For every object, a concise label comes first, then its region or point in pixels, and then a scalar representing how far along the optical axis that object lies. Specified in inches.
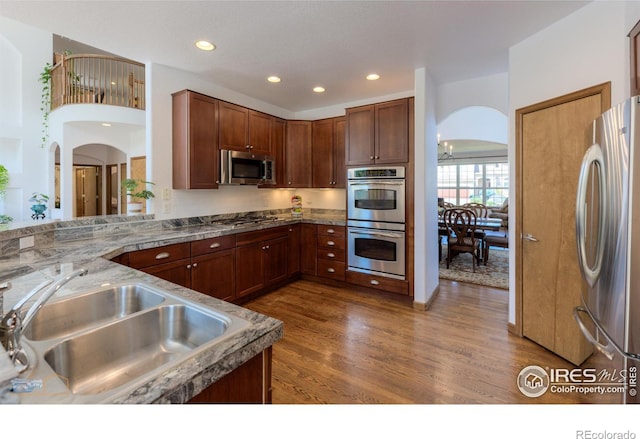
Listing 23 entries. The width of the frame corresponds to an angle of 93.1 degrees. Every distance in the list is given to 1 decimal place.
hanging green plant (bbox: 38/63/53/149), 259.4
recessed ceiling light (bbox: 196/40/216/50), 104.1
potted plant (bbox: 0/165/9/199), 166.0
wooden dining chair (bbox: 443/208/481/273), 183.2
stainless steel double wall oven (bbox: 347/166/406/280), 137.0
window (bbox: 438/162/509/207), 360.5
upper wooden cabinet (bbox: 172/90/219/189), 124.1
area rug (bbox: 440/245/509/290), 165.9
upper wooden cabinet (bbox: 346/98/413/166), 134.7
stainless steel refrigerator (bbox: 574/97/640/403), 49.9
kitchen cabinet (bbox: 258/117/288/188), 164.9
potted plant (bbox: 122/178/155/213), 118.4
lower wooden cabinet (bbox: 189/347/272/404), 31.5
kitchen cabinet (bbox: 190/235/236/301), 112.6
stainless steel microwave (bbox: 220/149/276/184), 136.8
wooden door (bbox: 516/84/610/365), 84.4
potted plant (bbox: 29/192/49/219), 248.2
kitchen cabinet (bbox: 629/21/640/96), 68.2
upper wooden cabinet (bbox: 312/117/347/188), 166.2
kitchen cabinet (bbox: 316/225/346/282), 154.9
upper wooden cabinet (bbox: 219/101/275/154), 137.2
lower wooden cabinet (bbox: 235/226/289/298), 131.8
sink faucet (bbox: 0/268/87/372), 30.9
